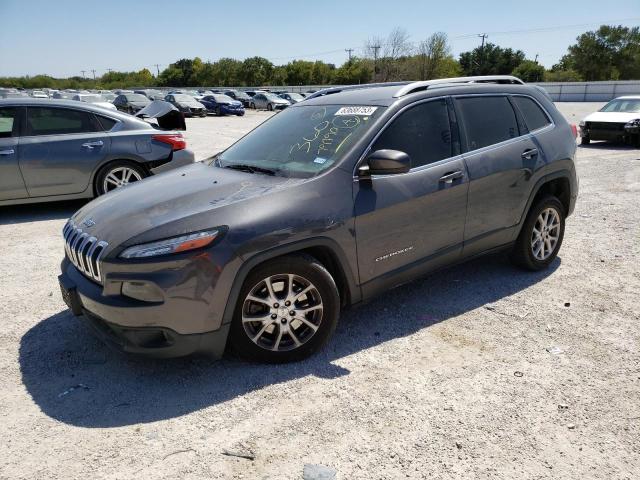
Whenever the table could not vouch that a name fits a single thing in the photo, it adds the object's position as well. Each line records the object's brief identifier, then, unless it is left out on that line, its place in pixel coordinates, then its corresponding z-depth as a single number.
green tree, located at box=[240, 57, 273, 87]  96.50
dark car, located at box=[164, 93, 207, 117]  32.94
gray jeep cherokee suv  2.84
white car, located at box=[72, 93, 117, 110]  23.64
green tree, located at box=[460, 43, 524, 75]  81.00
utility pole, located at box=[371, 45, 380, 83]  74.61
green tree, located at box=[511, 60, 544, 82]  73.77
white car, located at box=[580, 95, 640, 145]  14.01
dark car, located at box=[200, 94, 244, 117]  35.25
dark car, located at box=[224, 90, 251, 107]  45.22
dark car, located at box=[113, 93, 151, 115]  31.05
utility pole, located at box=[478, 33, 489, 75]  80.84
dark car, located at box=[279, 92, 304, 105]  39.30
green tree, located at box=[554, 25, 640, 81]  81.88
